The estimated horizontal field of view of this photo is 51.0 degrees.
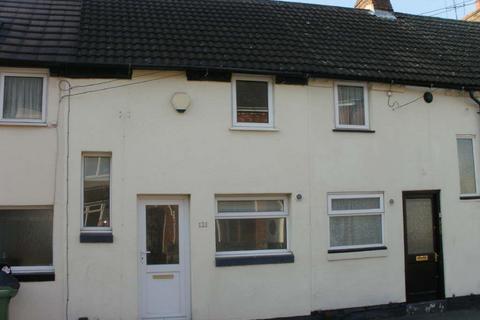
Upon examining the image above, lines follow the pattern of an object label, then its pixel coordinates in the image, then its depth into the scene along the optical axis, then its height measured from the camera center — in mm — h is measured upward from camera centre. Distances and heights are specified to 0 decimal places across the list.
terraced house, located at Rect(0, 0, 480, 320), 8344 +918
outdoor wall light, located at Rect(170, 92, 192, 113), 8836 +2020
